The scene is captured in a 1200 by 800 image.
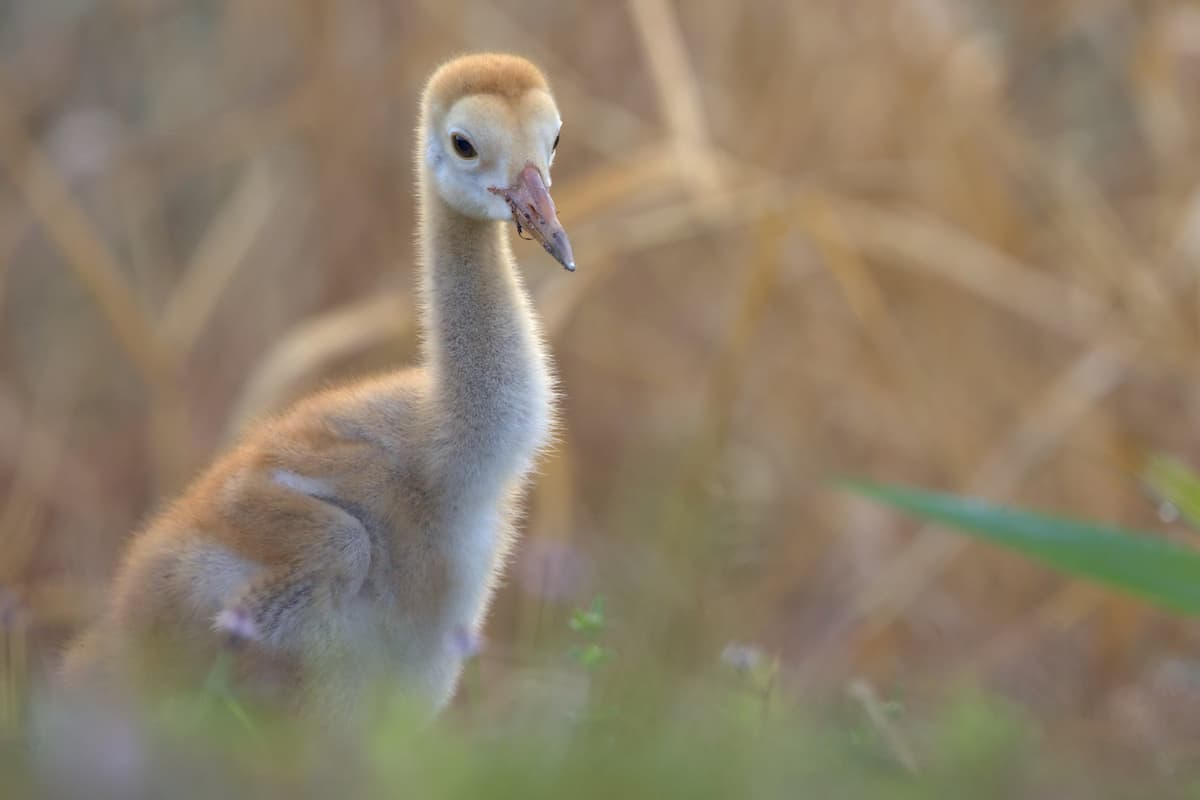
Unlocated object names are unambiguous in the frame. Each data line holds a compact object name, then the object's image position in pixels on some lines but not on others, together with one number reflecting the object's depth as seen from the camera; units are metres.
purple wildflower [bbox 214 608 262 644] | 4.05
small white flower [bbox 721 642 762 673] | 4.52
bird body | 4.71
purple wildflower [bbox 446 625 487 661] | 4.02
